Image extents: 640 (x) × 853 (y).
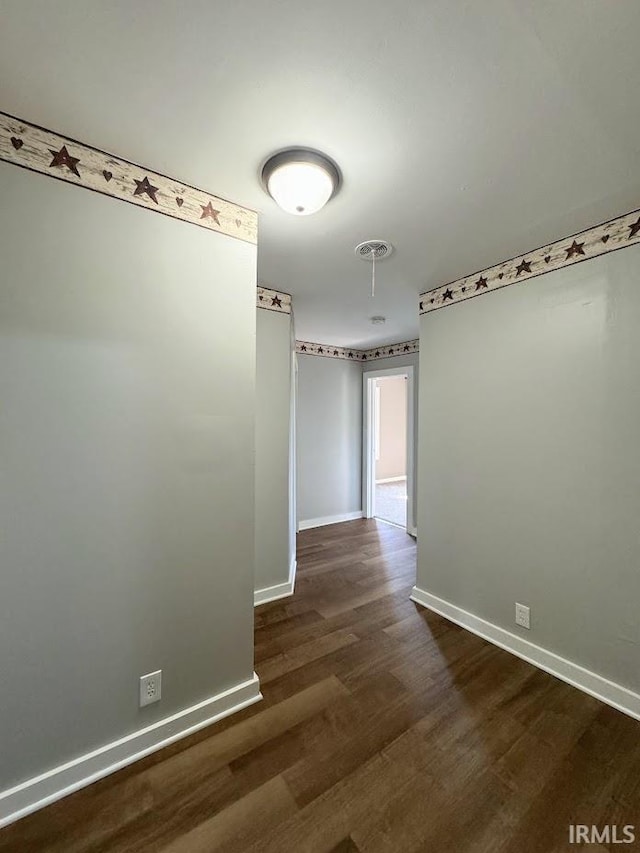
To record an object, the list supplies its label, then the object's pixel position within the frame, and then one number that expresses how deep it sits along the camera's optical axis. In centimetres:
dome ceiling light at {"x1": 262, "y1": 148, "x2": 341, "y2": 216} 124
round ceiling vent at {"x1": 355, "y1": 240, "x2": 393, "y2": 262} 186
